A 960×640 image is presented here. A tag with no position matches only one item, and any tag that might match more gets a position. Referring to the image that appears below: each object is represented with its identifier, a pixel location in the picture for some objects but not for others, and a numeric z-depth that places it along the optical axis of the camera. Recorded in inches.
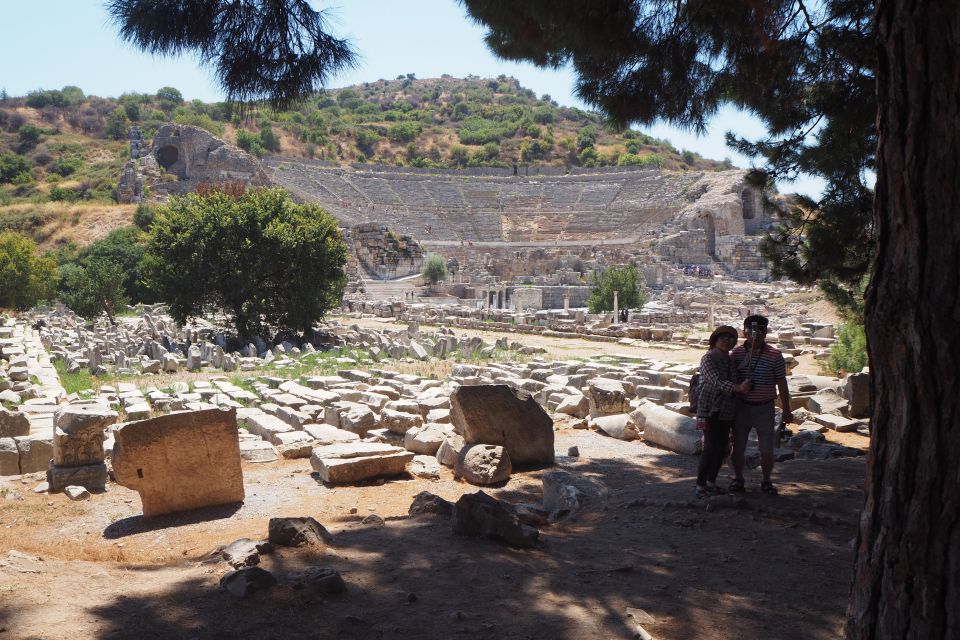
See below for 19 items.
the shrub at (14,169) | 2187.5
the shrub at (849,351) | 517.0
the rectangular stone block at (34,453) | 280.7
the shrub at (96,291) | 1085.1
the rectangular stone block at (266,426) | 337.1
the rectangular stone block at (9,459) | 275.7
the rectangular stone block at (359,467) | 266.1
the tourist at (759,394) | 210.1
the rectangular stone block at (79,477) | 249.6
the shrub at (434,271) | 1701.5
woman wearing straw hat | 210.1
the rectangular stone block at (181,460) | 220.2
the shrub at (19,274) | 1158.3
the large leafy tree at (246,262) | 804.6
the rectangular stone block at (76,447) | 253.4
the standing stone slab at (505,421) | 281.9
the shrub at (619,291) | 1164.5
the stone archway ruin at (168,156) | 2231.8
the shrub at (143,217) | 1702.8
